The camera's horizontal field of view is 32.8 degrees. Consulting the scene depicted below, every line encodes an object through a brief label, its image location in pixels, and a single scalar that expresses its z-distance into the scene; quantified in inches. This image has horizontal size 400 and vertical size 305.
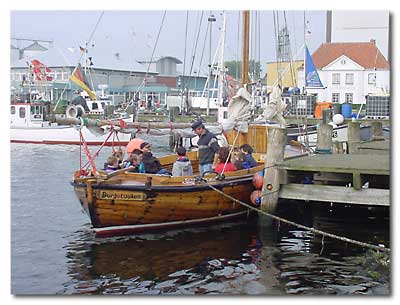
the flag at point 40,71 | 1460.4
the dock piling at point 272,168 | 468.8
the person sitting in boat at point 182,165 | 487.8
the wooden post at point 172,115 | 1062.5
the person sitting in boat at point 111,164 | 496.9
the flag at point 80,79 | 1500.0
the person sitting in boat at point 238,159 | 514.9
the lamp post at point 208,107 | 1567.8
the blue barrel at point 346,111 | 1379.8
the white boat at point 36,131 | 1355.8
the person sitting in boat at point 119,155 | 531.6
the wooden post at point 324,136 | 612.7
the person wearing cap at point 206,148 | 502.3
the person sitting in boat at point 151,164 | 481.8
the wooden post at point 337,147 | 645.3
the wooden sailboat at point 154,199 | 437.1
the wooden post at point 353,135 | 647.1
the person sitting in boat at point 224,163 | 496.7
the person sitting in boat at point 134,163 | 486.0
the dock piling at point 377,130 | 734.9
